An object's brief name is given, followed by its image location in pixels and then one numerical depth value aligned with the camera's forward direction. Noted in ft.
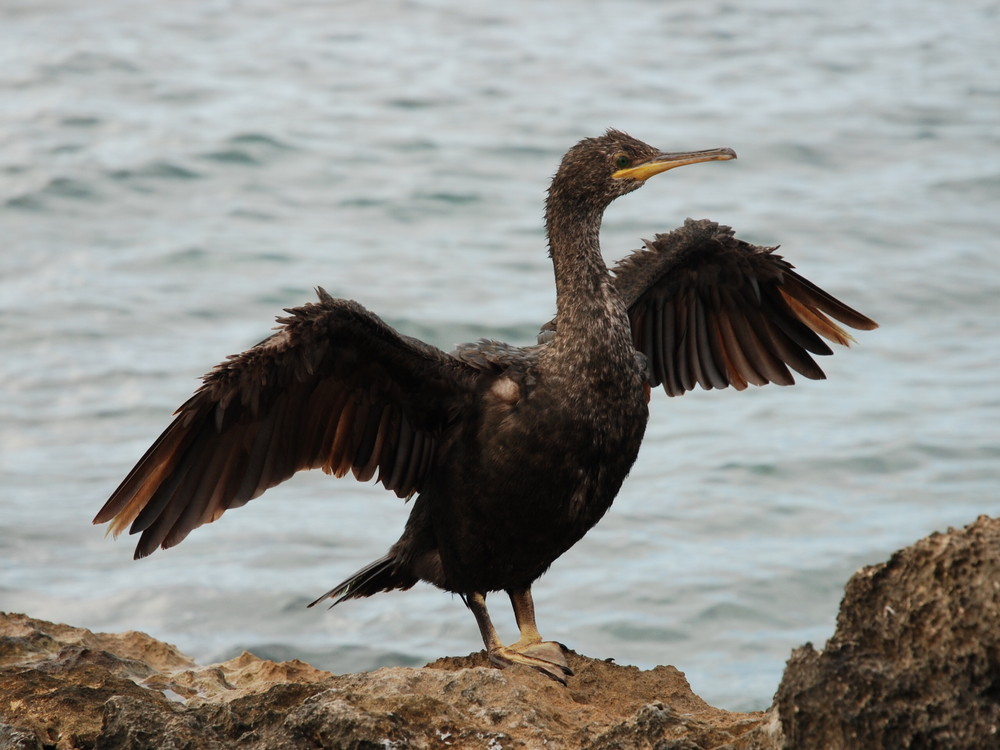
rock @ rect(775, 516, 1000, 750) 19.16
